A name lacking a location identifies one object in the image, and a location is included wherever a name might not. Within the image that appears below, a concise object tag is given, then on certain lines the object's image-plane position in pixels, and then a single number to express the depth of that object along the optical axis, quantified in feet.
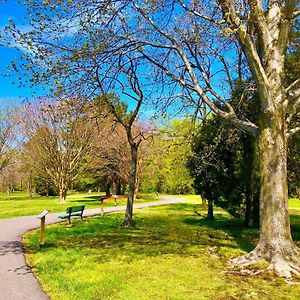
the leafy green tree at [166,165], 67.97
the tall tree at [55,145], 107.24
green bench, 54.44
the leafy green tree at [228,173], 52.49
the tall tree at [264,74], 27.76
